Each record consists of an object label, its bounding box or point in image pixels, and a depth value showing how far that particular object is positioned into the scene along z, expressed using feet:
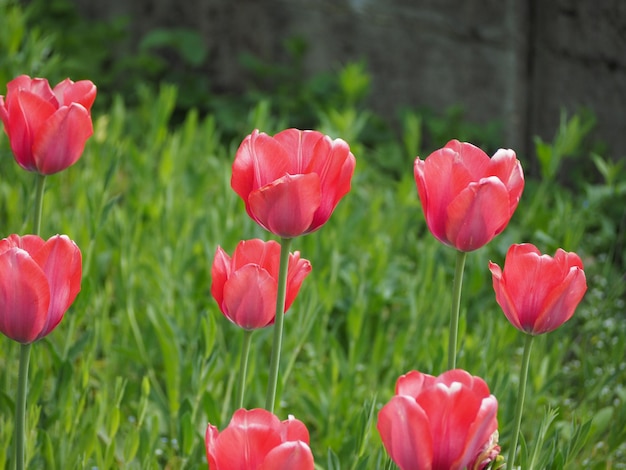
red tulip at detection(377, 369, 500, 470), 8.16
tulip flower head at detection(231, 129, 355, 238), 8.44
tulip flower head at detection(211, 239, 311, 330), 8.56
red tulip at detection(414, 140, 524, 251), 8.51
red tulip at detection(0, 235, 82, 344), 8.42
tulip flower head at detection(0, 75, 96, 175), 8.89
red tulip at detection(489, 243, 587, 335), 8.50
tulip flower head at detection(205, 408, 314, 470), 8.19
